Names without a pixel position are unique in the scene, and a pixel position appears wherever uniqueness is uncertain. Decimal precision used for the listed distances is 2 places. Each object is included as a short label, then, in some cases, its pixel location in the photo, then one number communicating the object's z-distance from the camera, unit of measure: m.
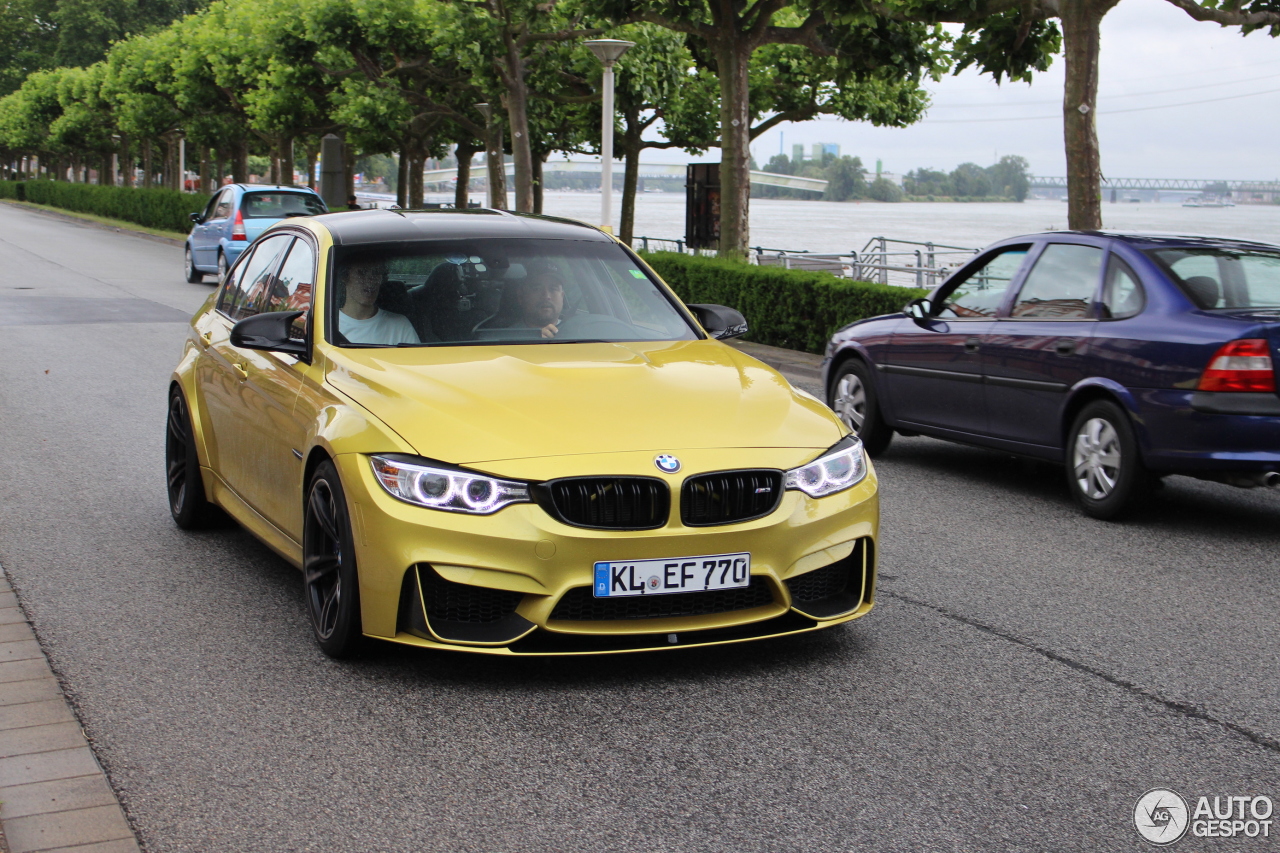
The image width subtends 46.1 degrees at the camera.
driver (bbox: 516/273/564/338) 5.98
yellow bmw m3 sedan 4.60
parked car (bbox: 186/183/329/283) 26.20
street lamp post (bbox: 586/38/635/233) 23.53
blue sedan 7.32
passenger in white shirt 5.77
